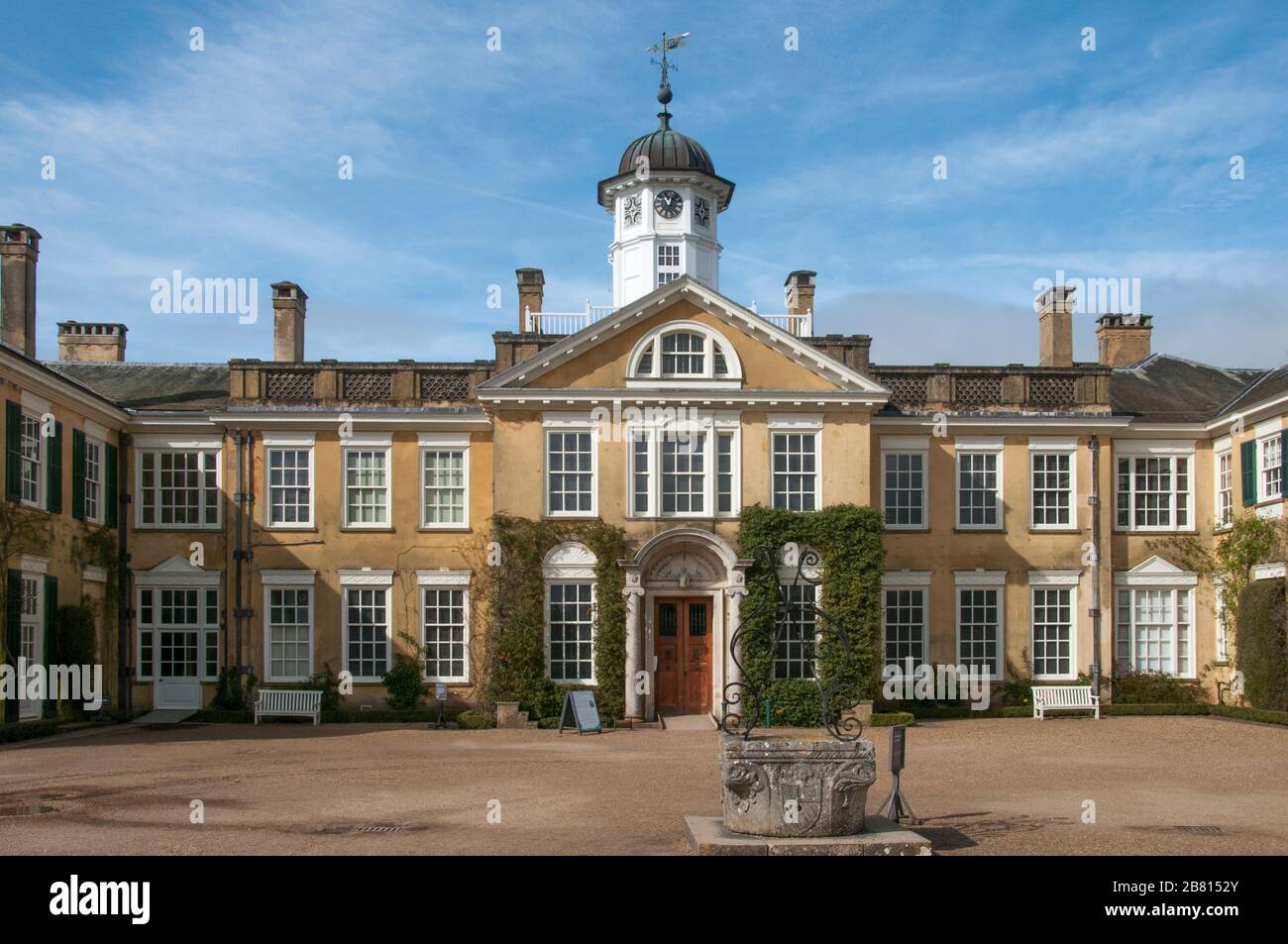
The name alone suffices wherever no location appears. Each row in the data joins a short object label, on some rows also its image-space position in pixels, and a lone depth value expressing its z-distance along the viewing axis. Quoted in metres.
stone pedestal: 12.48
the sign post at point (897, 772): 14.02
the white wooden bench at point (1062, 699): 28.06
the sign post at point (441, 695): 26.66
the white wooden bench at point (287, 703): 27.39
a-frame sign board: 25.12
